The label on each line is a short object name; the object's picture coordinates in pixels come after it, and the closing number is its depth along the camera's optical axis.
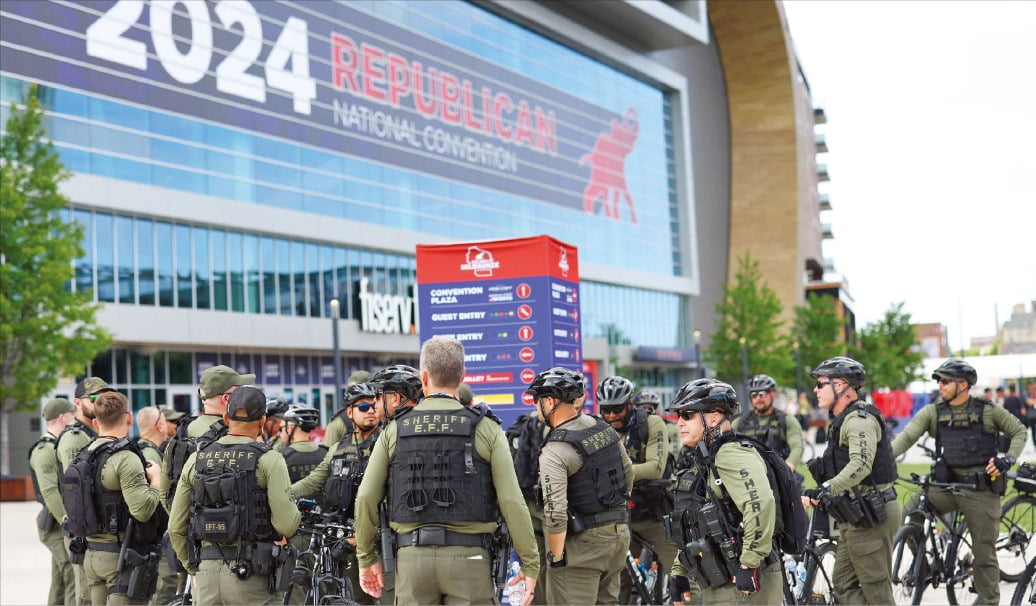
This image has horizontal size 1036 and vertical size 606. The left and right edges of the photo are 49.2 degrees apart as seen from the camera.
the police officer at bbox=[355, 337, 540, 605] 5.41
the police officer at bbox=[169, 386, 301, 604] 6.43
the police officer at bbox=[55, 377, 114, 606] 8.58
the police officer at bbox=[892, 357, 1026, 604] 9.18
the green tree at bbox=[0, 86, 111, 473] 27.67
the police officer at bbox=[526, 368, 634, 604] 7.01
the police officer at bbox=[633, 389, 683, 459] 10.72
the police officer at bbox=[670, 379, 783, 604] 5.71
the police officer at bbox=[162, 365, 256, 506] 7.51
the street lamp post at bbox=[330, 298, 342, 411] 30.11
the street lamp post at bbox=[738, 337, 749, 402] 60.91
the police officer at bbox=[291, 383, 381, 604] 8.36
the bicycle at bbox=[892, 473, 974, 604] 9.20
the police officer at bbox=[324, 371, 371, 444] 10.23
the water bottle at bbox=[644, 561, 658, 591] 9.66
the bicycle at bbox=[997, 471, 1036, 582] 10.17
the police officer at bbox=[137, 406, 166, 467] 8.57
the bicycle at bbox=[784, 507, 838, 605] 8.34
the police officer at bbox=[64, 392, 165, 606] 7.62
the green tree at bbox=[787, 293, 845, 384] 75.50
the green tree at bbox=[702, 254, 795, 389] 66.31
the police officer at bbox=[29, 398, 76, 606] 9.41
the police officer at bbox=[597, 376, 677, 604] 8.78
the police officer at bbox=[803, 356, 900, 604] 7.93
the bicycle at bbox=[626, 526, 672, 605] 9.02
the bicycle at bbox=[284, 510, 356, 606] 8.15
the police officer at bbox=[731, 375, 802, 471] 10.97
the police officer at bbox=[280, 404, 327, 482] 9.25
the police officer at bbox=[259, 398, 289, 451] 9.88
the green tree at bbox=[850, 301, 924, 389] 75.50
